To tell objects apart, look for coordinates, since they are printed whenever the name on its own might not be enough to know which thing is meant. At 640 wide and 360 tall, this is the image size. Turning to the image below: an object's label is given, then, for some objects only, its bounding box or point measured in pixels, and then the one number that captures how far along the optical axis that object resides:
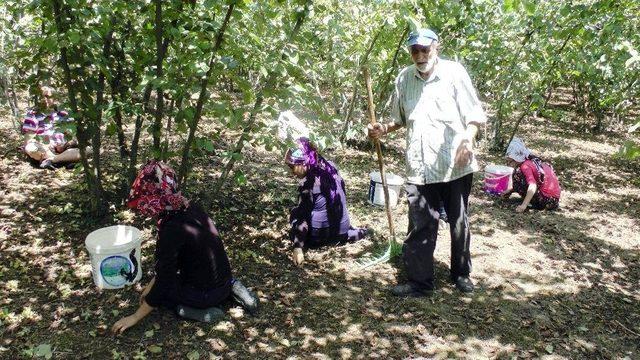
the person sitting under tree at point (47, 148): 6.11
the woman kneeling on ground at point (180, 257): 3.23
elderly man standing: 3.72
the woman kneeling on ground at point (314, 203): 4.66
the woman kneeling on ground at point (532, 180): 6.15
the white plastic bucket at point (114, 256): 3.72
